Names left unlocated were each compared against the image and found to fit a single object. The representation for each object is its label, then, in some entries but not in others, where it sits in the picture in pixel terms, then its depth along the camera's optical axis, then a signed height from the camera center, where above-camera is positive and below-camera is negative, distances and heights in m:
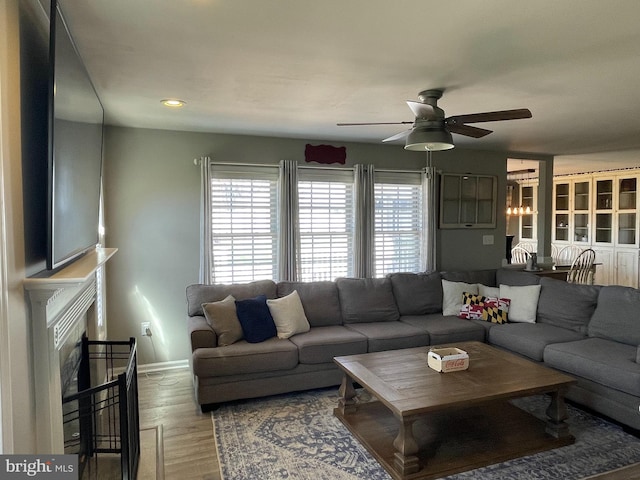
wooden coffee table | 2.43 -1.28
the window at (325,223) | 4.66 +0.08
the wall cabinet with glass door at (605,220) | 7.34 +0.19
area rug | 2.45 -1.42
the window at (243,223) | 4.32 +0.07
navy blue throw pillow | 3.53 -0.77
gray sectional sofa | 3.15 -0.94
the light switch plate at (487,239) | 5.59 -0.12
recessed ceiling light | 3.12 +0.97
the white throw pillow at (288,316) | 3.71 -0.78
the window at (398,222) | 5.00 +0.10
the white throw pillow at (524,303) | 4.25 -0.75
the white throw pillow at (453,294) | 4.50 -0.70
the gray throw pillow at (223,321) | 3.45 -0.76
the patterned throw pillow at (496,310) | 4.25 -0.82
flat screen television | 1.49 +0.34
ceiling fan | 2.61 +0.71
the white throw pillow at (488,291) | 4.55 -0.67
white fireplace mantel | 1.52 -0.45
